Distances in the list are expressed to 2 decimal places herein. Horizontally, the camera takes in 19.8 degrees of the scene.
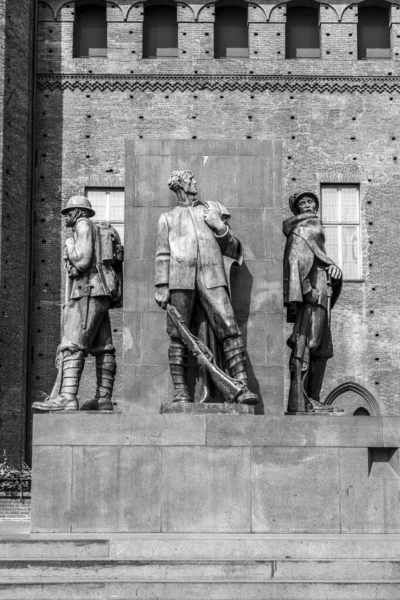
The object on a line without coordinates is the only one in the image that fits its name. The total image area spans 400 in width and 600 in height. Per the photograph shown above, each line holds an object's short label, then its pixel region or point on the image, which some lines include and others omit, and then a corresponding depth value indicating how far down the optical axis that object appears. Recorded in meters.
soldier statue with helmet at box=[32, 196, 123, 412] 11.33
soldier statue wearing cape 11.61
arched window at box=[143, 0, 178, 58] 29.30
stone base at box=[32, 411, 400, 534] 10.49
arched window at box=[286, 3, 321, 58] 29.34
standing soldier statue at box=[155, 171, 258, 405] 11.01
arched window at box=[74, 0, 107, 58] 29.19
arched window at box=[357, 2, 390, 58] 29.39
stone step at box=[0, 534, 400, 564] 9.42
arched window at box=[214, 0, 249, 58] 29.34
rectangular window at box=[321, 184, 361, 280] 27.92
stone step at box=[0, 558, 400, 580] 8.93
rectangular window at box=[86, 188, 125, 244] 28.12
